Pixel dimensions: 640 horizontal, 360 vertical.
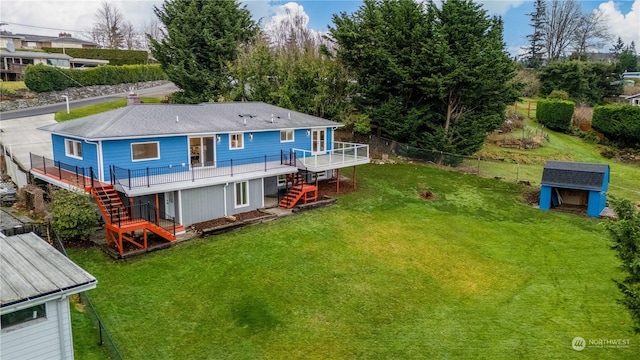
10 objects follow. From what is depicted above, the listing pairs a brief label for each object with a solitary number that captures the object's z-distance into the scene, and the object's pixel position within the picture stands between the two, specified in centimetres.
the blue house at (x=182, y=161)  1864
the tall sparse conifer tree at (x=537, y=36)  7412
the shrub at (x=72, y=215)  1681
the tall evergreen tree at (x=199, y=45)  3897
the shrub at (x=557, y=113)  4659
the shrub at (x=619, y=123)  4112
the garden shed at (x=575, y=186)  2425
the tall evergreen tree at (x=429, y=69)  3192
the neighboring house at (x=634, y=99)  5541
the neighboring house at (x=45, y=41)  6731
